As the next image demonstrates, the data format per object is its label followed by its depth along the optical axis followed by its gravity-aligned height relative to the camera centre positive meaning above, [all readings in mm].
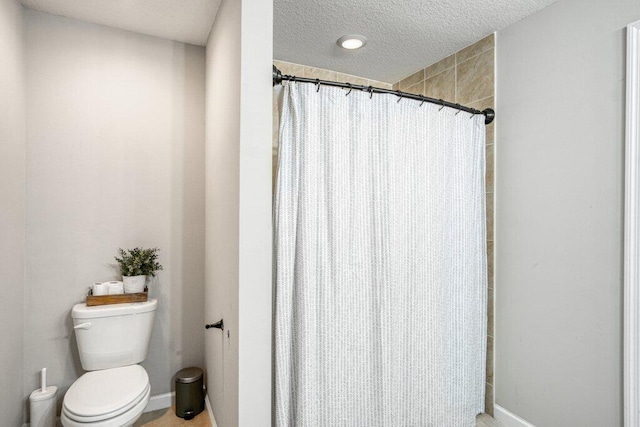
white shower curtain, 1550 -252
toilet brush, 1823 -1031
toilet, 1563 -861
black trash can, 2084 -1116
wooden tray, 1954 -493
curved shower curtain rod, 1523 +606
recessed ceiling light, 2199 +1128
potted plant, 2047 -324
